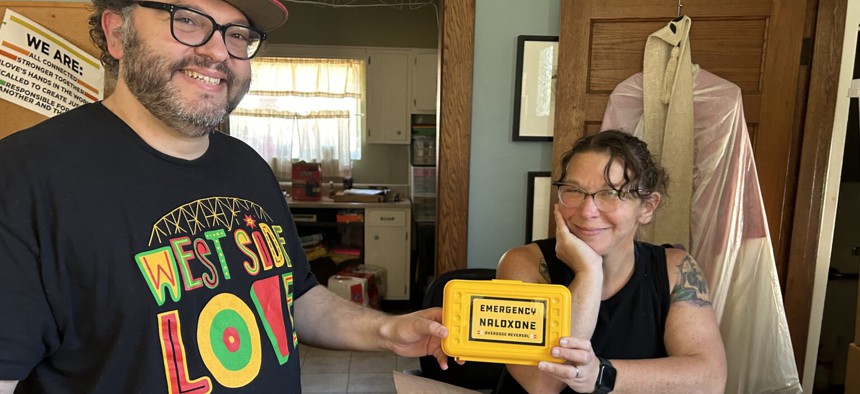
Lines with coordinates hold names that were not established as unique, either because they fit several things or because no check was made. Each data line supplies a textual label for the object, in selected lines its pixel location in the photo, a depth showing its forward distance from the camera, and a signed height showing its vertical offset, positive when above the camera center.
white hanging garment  1.77 -0.33
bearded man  0.74 -0.16
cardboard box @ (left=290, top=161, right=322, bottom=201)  4.30 -0.33
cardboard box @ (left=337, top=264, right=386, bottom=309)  3.89 -1.04
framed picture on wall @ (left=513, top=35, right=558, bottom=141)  2.08 +0.24
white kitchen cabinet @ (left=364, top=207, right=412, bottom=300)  4.08 -0.80
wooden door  1.91 +0.36
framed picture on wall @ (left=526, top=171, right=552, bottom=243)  2.14 -0.23
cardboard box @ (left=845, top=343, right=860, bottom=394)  1.60 -0.67
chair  1.67 -0.73
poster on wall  1.48 +0.19
